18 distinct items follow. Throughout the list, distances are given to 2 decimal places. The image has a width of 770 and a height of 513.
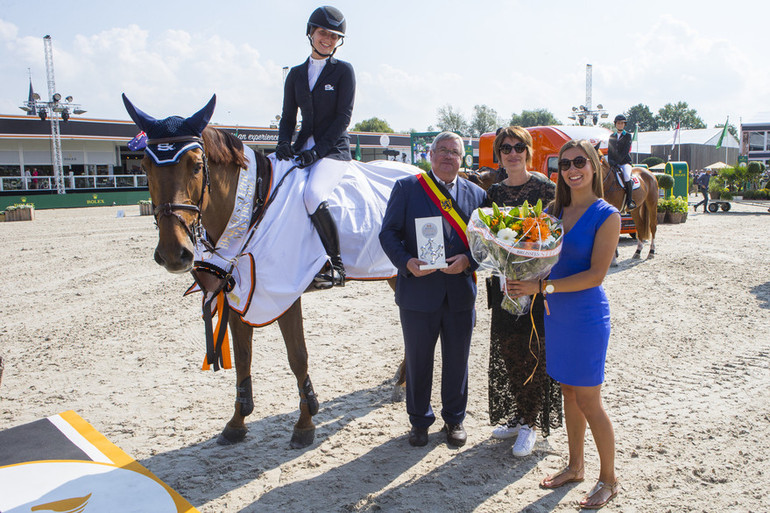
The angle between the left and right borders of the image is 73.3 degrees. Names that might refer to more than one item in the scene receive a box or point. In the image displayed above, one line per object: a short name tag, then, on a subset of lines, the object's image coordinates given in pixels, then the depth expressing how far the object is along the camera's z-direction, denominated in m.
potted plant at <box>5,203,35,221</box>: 19.42
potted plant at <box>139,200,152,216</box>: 21.44
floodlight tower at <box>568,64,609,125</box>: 34.25
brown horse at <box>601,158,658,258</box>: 9.73
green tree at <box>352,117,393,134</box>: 93.25
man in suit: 3.42
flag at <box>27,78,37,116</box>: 29.73
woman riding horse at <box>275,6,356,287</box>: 3.82
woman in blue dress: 2.72
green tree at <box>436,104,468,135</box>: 92.38
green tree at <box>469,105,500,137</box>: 94.69
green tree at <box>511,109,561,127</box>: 91.47
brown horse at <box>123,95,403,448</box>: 2.77
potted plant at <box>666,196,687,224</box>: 15.60
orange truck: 11.88
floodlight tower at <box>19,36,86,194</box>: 29.34
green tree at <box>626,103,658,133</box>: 112.44
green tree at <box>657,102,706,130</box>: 108.62
